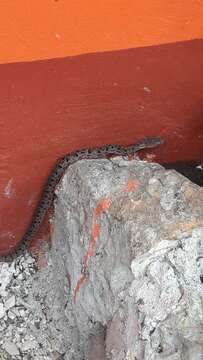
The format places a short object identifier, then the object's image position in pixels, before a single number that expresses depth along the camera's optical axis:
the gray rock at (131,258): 2.23
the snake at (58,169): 2.96
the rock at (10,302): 3.08
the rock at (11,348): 2.94
